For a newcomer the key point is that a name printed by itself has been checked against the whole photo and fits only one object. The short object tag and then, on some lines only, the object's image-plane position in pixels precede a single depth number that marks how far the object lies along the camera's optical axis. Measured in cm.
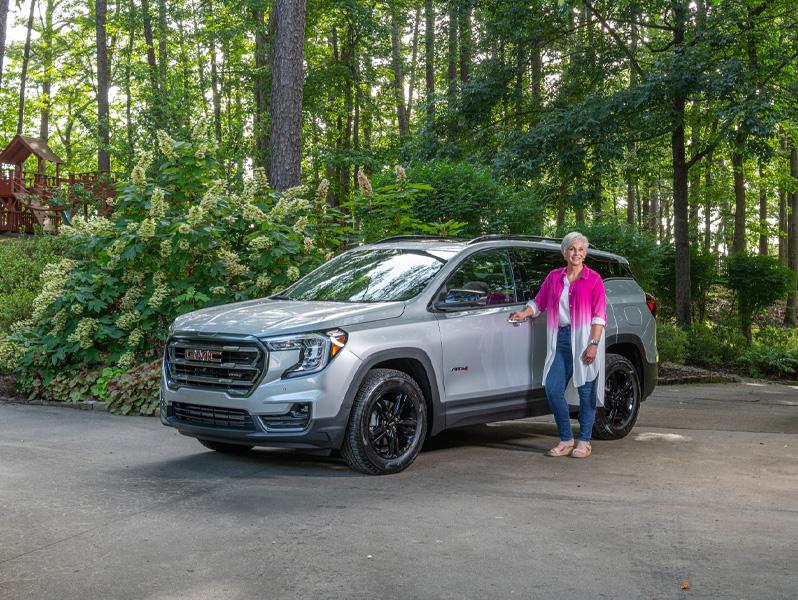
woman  786
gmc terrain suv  690
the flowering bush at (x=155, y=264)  1124
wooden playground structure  2116
